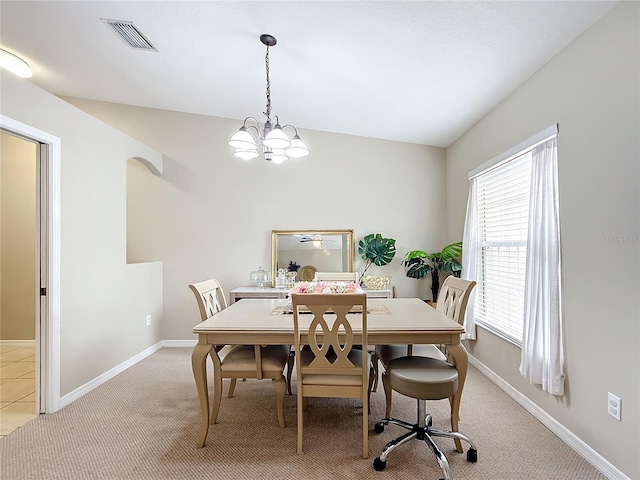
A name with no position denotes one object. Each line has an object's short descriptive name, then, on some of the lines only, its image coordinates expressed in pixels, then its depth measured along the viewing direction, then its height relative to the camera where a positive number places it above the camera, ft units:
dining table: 6.74 -1.96
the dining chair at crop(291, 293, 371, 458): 6.24 -2.42
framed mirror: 14.21 -0.50
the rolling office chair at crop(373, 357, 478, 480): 6.11 -2.76
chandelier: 7.29 +2.20
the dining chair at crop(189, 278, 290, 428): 7.42 -2.79
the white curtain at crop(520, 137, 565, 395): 7.22 -0.96
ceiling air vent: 8.31 +5.31
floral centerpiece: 7.93 -1.20
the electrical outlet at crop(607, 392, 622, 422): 5.82 -2.93
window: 7.34 -0.39
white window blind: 9.00 -0.15
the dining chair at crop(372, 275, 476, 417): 7.50 -1.85
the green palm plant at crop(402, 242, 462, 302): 12.27 -0.93
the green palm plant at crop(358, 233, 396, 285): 13.66 -0.40
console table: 12.74 -2.06
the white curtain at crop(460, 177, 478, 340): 11.32 -0.43
